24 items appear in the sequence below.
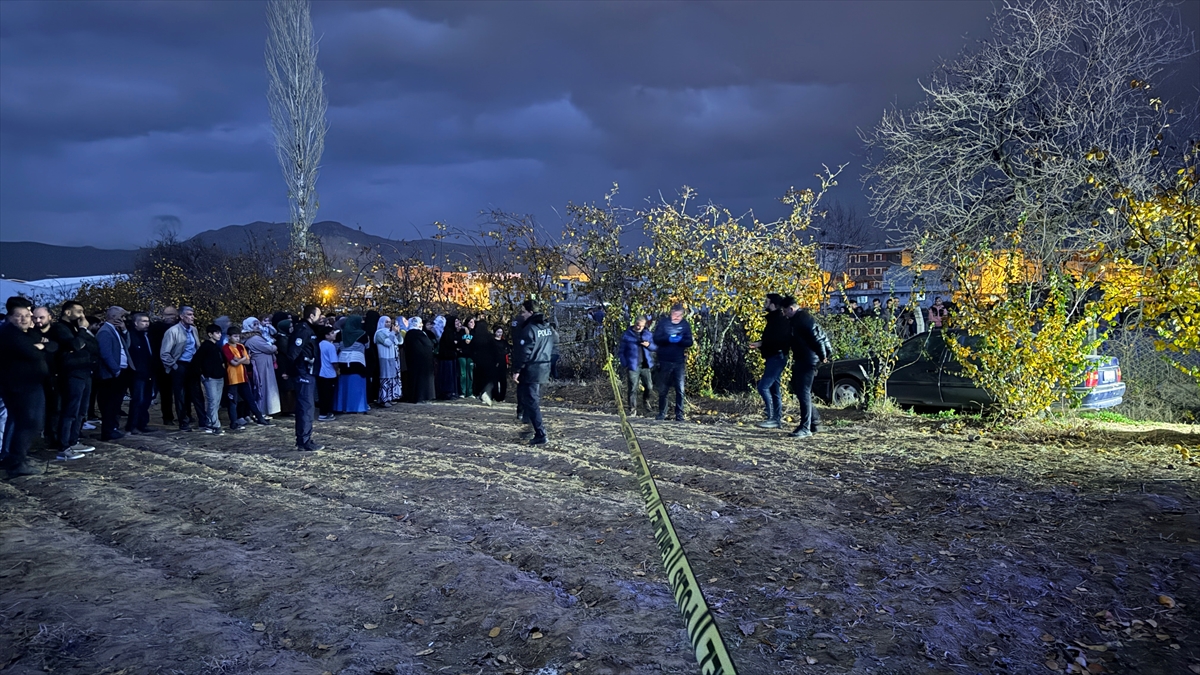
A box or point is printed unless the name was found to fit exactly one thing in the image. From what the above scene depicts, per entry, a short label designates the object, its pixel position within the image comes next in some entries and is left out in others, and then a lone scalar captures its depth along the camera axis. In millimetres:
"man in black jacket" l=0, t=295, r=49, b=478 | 7504
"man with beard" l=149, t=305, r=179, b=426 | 10789
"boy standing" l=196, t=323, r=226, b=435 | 10375
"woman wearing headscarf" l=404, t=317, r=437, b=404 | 14016
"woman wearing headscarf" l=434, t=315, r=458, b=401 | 14953
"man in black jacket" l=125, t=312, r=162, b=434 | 10172
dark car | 10367
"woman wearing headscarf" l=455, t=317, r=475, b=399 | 15031
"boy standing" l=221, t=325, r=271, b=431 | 10734
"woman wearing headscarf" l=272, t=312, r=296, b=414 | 11953
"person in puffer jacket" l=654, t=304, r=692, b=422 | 10742
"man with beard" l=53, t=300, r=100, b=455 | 8711
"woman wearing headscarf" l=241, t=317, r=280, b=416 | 11461
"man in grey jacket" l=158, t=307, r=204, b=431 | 10531
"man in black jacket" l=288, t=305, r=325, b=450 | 8914
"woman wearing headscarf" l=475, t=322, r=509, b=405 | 14297
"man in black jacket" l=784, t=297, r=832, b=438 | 9133
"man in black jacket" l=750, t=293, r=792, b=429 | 9609
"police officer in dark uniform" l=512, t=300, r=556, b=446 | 9078
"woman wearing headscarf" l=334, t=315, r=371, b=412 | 12258
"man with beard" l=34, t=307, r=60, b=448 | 8289
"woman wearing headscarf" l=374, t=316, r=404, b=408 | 13445
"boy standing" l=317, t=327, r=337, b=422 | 11930
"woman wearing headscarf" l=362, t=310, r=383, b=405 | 13547
